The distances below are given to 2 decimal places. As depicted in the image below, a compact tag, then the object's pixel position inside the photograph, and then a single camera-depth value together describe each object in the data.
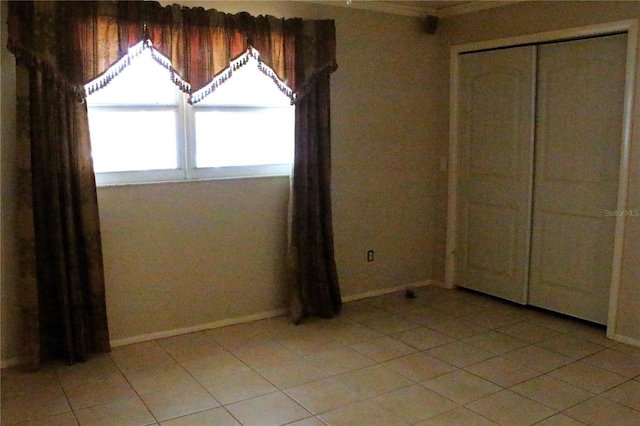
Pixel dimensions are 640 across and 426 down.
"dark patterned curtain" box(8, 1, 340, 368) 3.10
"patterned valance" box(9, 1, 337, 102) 3.07
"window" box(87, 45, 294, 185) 3.46
